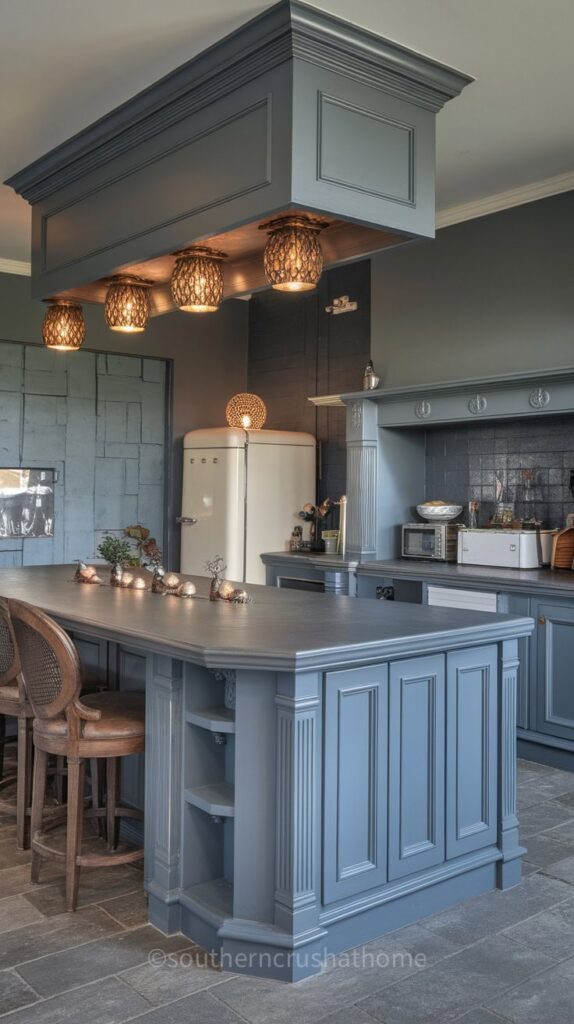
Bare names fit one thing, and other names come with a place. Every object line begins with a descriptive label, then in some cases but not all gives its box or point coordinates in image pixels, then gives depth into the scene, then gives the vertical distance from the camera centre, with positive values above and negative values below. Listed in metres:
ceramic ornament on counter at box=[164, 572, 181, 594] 3.95 -0.35
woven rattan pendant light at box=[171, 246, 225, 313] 3.48 +0.87
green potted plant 4.43 -0.24
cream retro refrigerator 6.62 +0.08
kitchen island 2.54 -0.82
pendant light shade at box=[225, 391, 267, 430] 7.00 +0.73
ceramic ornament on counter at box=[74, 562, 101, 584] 4.32 -0.35
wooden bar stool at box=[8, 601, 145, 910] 2.87 -0.73
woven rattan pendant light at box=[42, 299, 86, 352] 4.27 +0.84
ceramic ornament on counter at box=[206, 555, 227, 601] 3.71 -0.32
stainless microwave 5.59 -0.22
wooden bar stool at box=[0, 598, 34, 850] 3.44 -0.80
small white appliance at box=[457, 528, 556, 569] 5.01 -0.23
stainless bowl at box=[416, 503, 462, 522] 5.72 -0.03
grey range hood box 2.96 +1.31
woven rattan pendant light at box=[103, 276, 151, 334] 3.94 +0.87
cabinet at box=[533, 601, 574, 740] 4.48 -0.82
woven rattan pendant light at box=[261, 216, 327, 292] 3.05 +0.86
